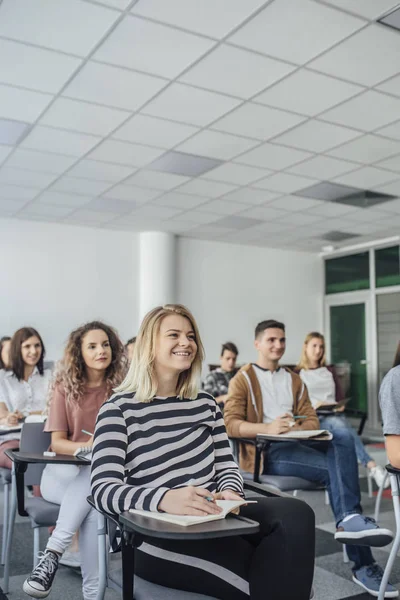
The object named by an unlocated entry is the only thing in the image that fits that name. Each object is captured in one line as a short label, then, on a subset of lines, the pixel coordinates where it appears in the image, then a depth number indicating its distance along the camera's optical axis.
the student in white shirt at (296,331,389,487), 4.80
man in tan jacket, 2.61
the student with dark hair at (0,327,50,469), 3.84
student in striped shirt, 1.47
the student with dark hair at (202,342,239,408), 5.70
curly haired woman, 2.18
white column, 8.02
